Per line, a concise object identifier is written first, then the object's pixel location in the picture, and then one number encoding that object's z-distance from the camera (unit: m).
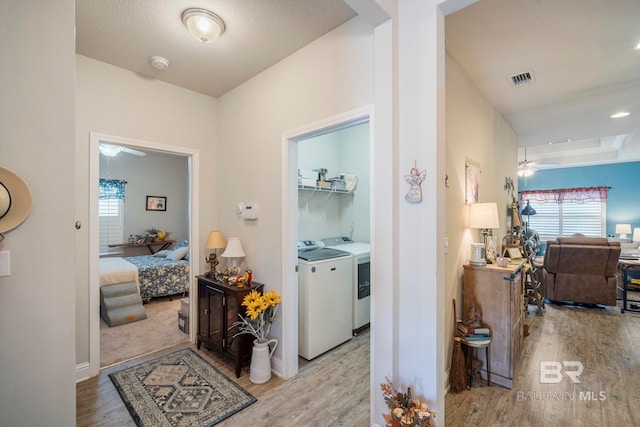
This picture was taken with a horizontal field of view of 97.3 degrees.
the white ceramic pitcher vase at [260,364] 2.35
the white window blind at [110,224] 5.57
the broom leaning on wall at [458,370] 2.23
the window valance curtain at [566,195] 6.71
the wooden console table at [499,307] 2.29
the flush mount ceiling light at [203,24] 1.94
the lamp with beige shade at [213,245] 2.96
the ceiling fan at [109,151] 4.31
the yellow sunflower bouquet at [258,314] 2.31
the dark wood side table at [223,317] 2.46
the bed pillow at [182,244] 5.59
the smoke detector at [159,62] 2.48
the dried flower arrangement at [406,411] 1.43
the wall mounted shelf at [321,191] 3.46
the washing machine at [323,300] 2.70
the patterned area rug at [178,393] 1.93
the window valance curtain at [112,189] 5.61
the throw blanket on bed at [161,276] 4.39
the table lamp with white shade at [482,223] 2.56
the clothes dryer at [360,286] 3.19
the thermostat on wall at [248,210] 2.73
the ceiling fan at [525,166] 6.12
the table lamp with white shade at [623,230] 6.02
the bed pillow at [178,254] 5.00
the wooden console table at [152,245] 5.64
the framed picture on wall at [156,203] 6.25
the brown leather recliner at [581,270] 4.11
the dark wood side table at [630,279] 4.14
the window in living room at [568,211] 6.74
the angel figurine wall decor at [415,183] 1.59
